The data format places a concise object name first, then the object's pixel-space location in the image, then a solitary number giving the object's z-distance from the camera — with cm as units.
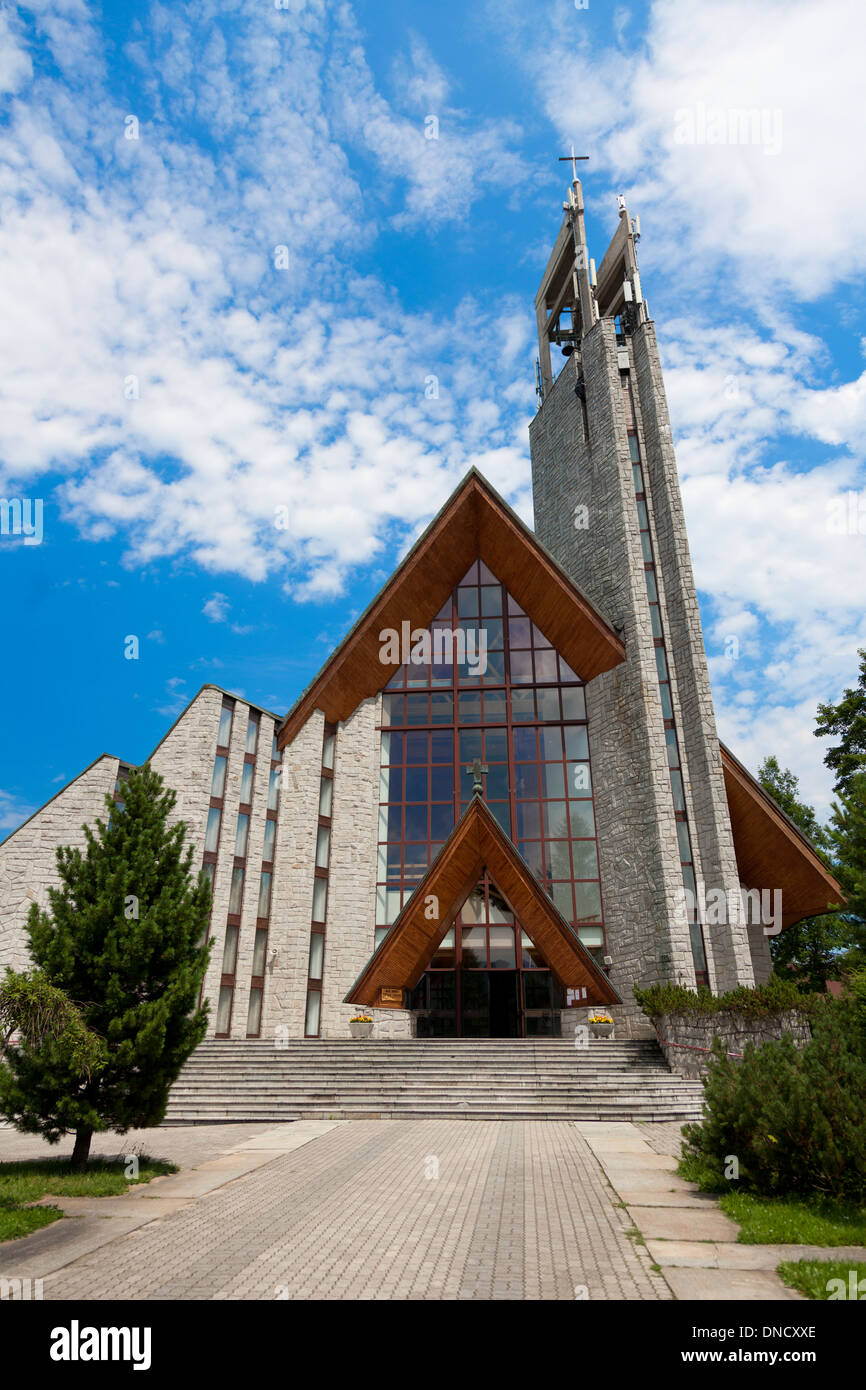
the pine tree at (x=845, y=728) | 2652
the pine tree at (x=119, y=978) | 802
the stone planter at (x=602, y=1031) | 1864
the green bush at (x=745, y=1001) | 1423
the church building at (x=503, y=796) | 2012
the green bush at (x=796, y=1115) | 658
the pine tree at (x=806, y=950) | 3184
